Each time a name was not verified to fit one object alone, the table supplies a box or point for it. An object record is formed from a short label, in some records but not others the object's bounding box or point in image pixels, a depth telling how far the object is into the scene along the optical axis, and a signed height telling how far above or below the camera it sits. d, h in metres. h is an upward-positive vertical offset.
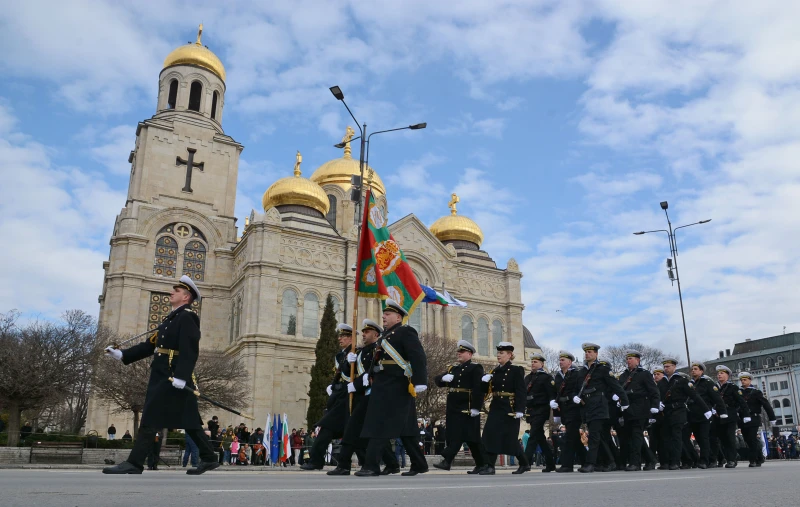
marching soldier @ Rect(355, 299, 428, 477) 7.89 +0.71
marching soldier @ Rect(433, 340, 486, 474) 10.12 +0.64
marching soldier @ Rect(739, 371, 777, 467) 13.30 +0.77
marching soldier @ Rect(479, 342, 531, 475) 10.20 +0.64
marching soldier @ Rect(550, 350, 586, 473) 10.75 +0.64
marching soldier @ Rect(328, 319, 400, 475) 8.36 +0.42
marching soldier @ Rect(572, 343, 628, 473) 10.61 +0.91
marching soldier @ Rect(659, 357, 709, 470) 12.56 +0.74
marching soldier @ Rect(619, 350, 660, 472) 11.89 +0.75
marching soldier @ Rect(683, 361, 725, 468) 13.02 +0.78
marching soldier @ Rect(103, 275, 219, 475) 6.70 +0.68
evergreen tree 28.50 +3.49
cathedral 36.34 +10.71
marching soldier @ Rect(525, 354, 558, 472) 11.16 +0.81
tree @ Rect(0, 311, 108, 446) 23.70 +2.97
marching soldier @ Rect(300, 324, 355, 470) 8.86 +0.42
